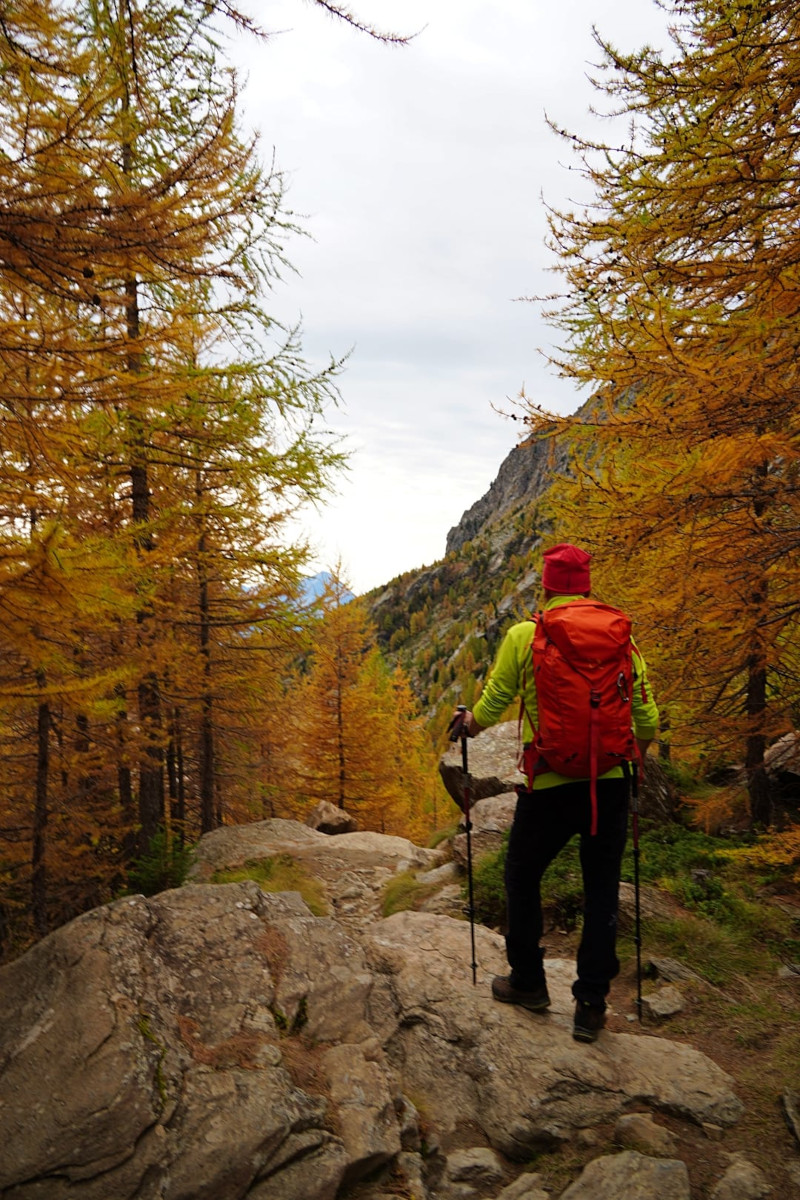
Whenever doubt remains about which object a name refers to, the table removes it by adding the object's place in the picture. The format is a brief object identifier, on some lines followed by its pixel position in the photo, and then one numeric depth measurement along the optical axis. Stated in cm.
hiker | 336
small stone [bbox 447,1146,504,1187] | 295
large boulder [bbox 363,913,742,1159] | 317
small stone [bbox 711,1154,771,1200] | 264
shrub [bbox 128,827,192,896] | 792
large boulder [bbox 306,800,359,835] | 1330
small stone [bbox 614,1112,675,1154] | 290
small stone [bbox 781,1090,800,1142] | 299
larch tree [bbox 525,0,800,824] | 388
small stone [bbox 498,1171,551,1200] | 274
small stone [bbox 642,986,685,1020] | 412
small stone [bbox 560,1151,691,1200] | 260
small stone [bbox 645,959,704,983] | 449
